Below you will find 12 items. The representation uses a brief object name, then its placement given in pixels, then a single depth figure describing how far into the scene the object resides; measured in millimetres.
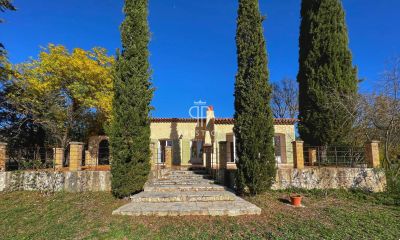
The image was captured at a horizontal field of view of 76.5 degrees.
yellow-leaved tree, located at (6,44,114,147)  14859
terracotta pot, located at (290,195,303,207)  7996
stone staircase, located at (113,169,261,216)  6961
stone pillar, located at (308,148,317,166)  12164
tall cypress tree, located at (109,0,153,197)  8633
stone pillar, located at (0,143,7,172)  10655
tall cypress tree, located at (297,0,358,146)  12938
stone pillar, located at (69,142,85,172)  10297
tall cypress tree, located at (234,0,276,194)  8836
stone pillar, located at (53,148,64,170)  11211
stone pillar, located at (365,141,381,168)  10216
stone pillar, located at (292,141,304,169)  10367
